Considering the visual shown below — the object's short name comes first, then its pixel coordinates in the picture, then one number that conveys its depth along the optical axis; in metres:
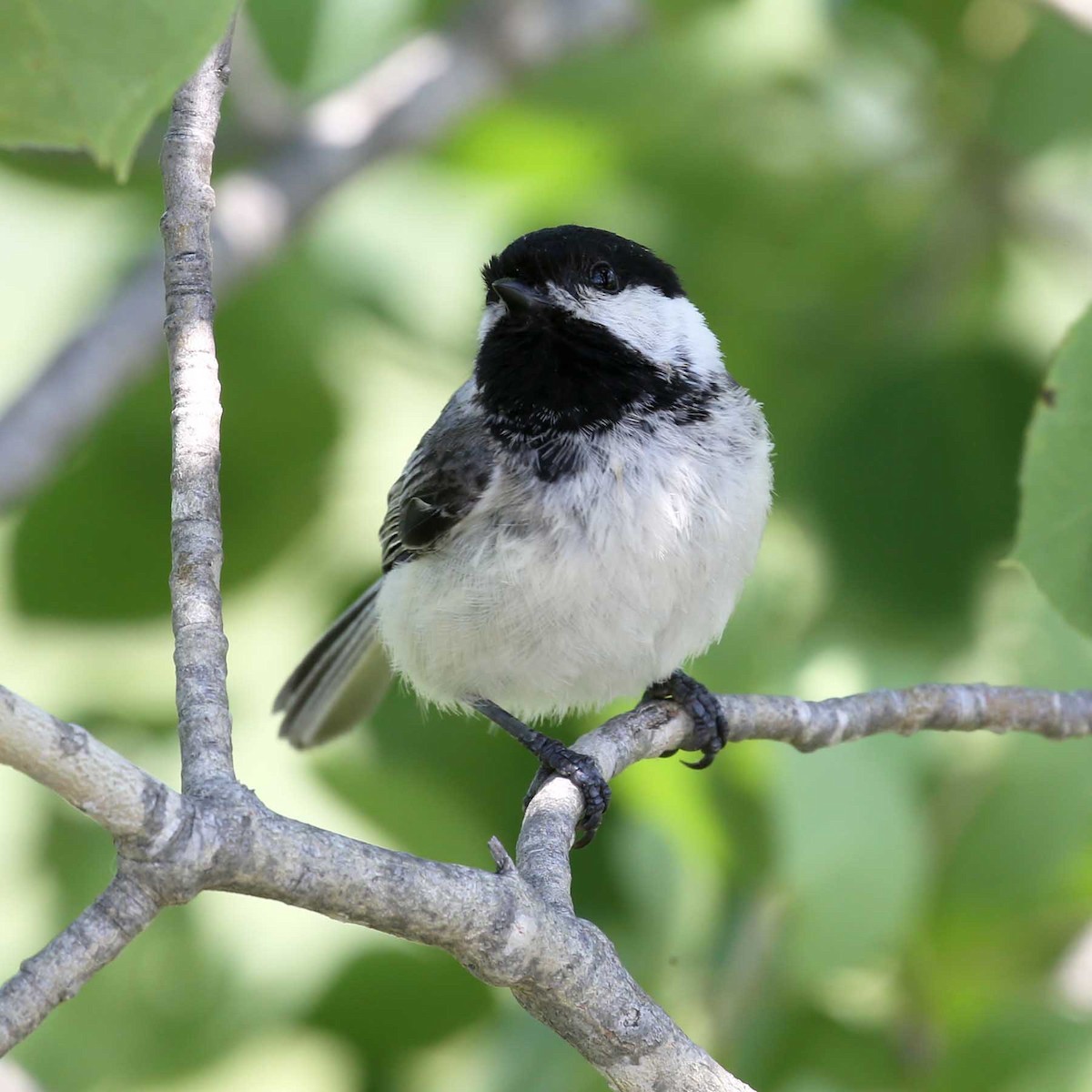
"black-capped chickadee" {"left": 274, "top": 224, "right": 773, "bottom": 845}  3.76
